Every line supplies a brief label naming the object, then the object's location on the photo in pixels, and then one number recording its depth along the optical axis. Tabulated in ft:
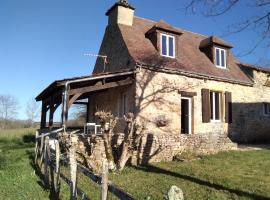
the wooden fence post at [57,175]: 22.74
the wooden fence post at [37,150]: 38.33
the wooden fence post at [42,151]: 34.78
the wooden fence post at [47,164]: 27.36
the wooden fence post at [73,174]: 19.10
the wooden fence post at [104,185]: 14.32
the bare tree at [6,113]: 201.57
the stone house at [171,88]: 43.09
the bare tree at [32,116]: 214.67
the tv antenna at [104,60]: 59.26
